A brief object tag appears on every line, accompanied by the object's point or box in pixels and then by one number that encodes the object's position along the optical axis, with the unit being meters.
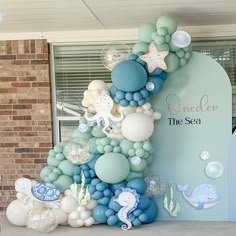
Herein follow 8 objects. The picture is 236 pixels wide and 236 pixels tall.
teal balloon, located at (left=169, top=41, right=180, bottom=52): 3.46
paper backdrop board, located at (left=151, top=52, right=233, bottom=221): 3.69
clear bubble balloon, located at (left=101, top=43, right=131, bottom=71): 3.59
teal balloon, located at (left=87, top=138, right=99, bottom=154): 3.60
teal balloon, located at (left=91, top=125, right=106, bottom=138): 3.61
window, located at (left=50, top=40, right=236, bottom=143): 4.33
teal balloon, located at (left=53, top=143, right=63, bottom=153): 3.69
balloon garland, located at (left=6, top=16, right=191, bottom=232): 3.39
